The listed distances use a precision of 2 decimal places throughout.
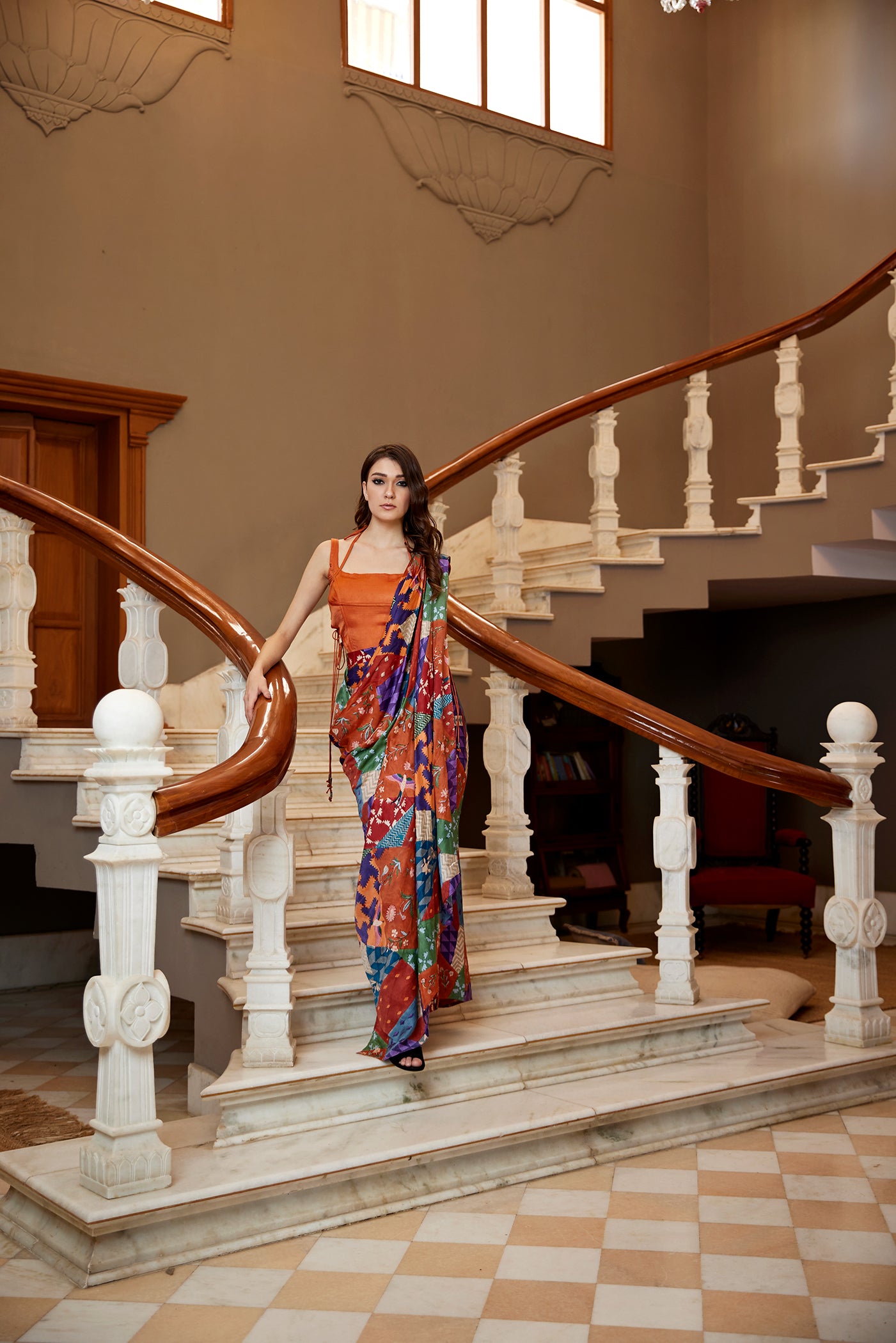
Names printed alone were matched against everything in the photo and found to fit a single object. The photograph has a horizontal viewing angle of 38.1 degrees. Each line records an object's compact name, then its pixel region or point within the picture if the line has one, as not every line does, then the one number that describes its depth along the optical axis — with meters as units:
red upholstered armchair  6.44
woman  3.06
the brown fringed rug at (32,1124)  3.49
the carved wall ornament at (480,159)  6.94
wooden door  5.93
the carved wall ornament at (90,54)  5.68
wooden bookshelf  6.85
